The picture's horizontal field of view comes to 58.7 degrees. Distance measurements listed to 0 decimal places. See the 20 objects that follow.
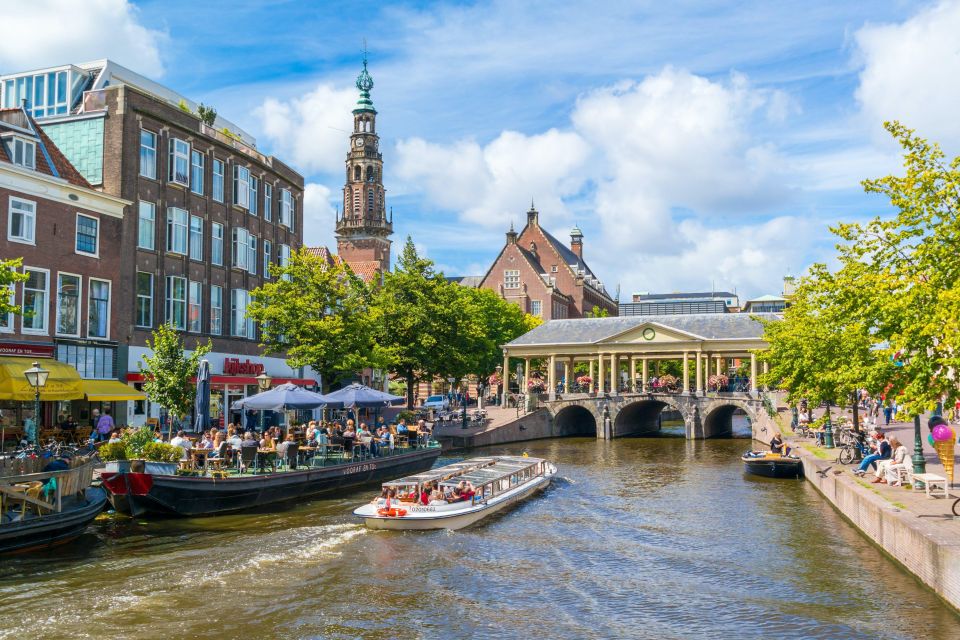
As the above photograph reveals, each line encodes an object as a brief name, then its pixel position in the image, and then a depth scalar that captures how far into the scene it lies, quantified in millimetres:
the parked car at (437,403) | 69875
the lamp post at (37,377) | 22684
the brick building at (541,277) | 114269
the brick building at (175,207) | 40188
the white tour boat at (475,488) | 24556
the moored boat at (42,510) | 20094
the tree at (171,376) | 31625
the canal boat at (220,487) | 24750
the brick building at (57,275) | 33656
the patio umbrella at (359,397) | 36188
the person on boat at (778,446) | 38438
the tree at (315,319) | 42188
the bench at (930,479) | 21938
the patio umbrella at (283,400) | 30750
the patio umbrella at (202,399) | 29781
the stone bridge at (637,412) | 65062
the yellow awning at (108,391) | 35469
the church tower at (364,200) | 109375
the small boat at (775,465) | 37312
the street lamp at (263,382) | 38250
